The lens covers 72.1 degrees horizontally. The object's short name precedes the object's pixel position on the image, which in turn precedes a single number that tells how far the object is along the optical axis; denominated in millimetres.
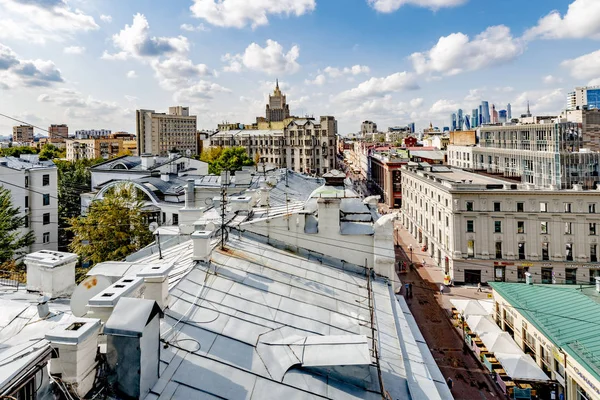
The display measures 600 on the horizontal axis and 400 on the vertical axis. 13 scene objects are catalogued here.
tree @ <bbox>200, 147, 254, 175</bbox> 70812
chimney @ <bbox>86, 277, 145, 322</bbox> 6726
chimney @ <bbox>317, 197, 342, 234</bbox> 15242
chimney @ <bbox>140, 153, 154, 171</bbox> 49022
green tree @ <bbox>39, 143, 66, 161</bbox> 99738
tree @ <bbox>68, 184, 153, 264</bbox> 25328
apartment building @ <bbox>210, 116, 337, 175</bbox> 104875
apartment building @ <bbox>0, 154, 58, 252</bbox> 36688
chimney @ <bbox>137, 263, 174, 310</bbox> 8055
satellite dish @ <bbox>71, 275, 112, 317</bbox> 7957
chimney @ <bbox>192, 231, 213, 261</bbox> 11086
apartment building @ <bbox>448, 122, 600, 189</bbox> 41531
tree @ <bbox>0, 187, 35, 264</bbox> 27203
